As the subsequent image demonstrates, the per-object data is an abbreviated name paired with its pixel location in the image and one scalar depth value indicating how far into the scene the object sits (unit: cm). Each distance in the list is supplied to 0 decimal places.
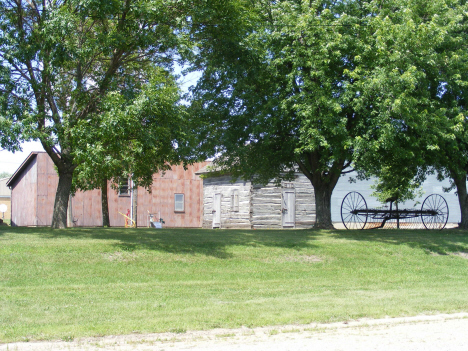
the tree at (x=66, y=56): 1456
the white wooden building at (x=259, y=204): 2991
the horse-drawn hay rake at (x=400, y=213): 2223
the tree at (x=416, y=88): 1605
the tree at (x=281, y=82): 1708
